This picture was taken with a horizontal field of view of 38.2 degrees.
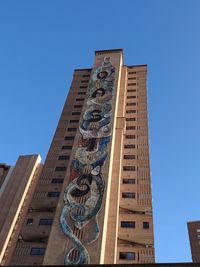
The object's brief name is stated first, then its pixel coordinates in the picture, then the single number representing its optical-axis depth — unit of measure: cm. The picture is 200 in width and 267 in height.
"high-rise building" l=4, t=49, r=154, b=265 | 3612
